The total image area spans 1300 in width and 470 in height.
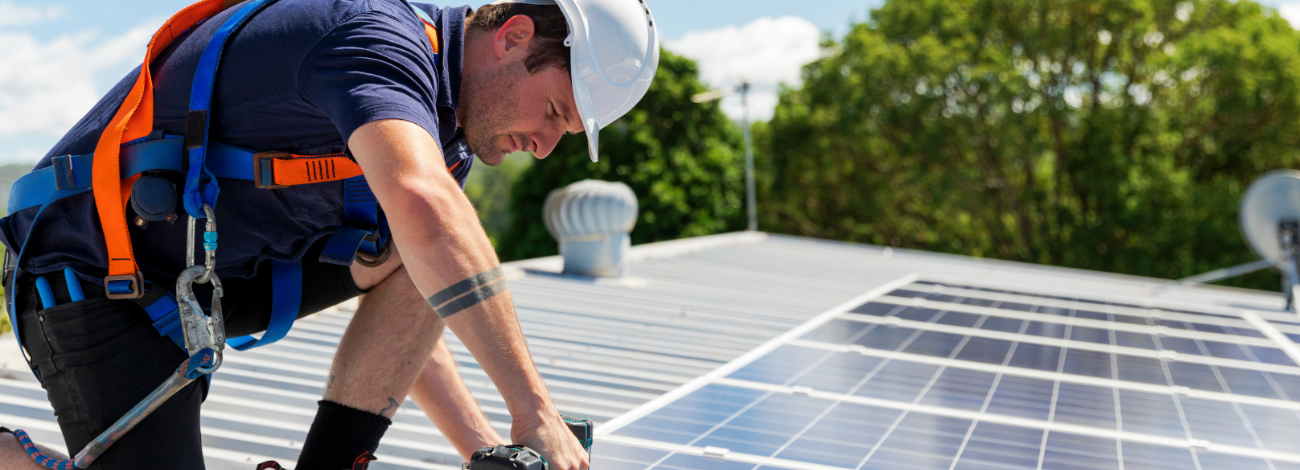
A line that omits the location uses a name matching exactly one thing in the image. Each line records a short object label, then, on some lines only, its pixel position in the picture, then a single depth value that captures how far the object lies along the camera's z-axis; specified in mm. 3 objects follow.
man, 1739
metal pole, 16011
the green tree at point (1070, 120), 24406
